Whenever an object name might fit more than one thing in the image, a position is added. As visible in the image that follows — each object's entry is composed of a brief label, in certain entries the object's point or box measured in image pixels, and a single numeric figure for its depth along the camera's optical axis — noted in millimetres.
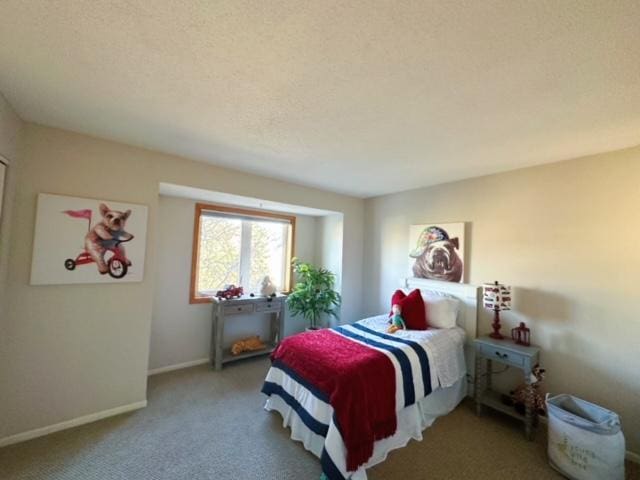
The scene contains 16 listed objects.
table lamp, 2518
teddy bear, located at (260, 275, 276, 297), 3730
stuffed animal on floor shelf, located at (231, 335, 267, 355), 3488
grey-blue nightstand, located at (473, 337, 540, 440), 2215
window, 3561
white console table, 3252
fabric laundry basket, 1703
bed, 1699
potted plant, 3787
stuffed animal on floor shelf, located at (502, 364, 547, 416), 2201
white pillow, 2785
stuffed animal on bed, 2703
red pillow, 2754
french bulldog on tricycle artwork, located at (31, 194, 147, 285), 2031
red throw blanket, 1689
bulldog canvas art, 3094
